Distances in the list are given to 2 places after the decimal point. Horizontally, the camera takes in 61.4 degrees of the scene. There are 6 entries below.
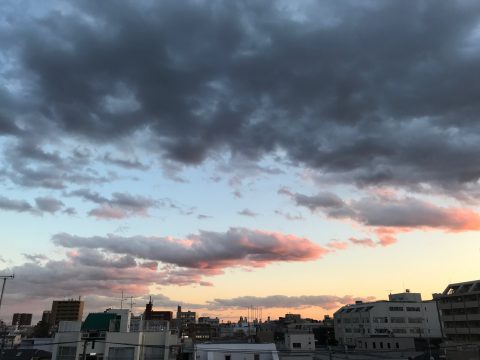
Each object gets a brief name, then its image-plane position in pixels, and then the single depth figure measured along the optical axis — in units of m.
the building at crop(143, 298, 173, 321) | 154.93
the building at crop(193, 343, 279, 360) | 79.00
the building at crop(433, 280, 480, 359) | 121.12
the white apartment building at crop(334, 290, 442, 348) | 160.75
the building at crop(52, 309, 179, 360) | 70.00
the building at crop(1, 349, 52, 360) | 76.75
